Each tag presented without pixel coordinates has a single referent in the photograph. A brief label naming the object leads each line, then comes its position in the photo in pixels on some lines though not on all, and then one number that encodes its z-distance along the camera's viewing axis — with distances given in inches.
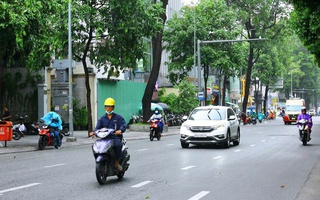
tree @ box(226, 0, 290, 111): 2180.1
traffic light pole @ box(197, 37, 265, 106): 1757.4
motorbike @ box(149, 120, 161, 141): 1159.0
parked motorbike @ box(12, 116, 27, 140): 1124.5
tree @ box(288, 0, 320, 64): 881.2
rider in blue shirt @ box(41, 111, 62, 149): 895.7
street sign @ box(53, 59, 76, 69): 1208.0
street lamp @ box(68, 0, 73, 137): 1085.1
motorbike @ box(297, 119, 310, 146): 942.4
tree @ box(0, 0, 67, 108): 816.3
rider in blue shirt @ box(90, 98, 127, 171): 459.2
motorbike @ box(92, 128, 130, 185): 437.4
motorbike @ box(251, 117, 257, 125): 2546.8
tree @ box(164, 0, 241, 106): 1920.5
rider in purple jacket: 946.1
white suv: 853.2
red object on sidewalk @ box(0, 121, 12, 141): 884.6
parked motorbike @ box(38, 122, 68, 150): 890.7
